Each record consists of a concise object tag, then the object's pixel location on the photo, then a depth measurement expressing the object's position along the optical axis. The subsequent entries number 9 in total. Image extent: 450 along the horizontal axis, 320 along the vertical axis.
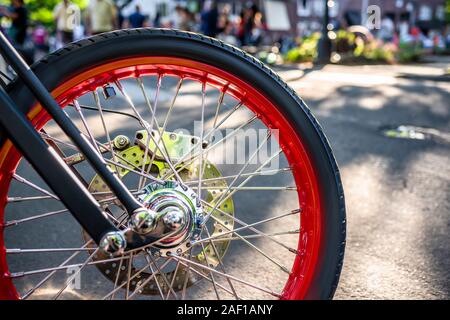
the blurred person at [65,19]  13.49
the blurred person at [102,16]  11.19
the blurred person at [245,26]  18.59
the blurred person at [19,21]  9.62
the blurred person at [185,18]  15.22
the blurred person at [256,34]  19.89
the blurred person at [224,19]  17.62
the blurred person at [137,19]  13.37
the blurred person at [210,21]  14.55
